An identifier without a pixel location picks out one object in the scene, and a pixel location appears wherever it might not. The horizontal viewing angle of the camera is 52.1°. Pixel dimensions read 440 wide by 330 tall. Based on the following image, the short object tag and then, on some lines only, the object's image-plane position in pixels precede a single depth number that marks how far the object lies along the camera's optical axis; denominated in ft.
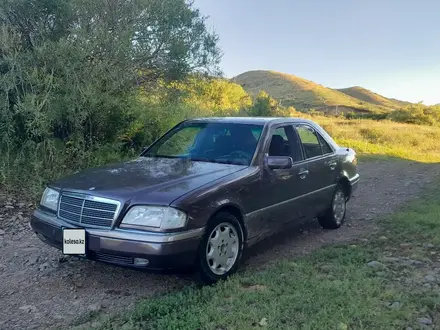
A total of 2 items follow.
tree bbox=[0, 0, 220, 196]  24.62
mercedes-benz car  12.44
